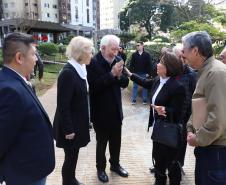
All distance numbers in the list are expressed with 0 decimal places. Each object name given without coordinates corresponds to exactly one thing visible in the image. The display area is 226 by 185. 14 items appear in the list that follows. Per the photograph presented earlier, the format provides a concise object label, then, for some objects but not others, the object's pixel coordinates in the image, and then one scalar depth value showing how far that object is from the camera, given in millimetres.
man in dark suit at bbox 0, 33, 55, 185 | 1378
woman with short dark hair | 2178
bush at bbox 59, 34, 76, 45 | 26027
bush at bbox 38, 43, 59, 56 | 15388
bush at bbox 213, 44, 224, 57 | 5324
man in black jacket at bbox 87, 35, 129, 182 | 2435
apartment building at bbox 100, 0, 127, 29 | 58824
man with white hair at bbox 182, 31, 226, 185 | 1497
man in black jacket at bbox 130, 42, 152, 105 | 5686
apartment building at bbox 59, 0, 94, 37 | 41277
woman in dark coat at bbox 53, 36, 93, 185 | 2197
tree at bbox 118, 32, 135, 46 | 22526
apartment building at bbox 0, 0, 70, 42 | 36752
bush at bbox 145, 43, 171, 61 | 6364
